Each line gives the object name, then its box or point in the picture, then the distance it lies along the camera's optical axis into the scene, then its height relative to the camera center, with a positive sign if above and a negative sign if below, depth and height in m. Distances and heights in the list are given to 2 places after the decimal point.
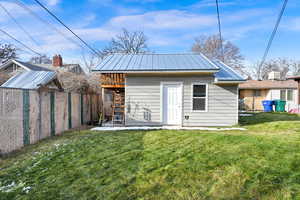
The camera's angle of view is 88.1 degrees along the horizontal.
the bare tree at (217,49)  24.73 +7.62
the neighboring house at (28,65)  16.08 +3.24
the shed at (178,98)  7.25 -0.13
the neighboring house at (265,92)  16.25 +0.43
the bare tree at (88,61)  18.86 +4.17
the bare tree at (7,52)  15.20 +4.29
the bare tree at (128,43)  22.17 +7.57
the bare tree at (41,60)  28.03 +6.41
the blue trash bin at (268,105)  14.52 -0.84
